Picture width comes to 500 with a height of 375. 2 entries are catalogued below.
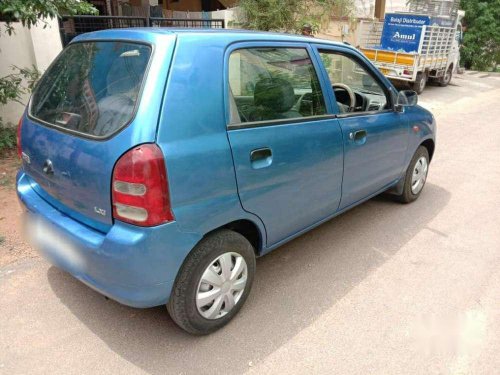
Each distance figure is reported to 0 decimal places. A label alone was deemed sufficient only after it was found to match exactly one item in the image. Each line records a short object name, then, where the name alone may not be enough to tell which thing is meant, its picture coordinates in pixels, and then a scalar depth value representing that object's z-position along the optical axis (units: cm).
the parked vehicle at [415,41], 1170
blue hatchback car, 205
